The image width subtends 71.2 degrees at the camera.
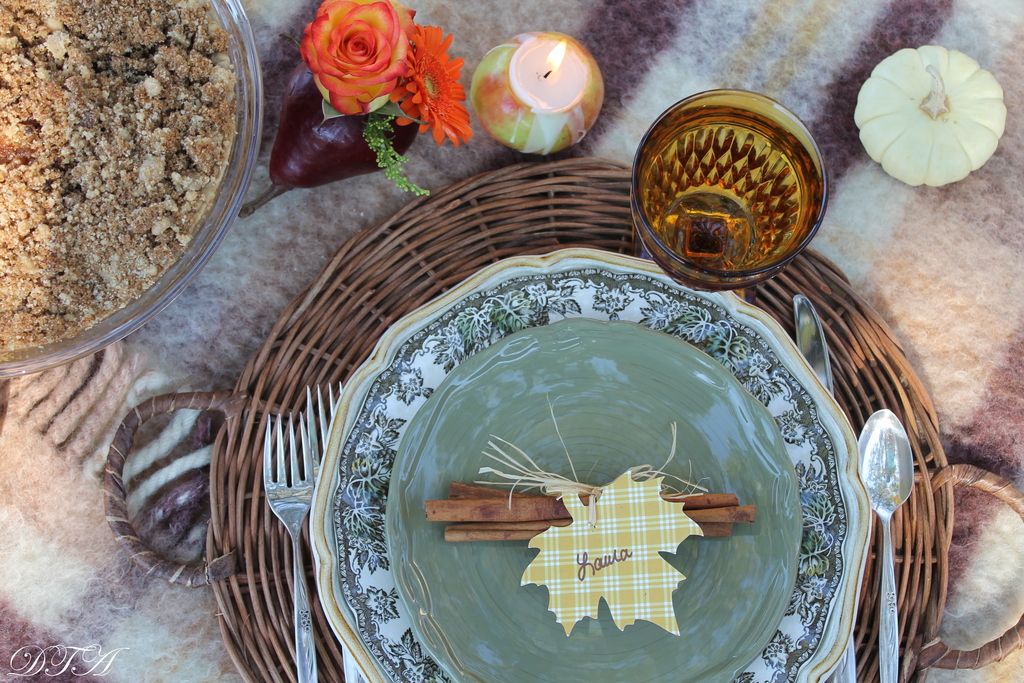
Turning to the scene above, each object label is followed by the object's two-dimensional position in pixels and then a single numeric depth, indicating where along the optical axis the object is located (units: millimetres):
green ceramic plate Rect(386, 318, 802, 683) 693
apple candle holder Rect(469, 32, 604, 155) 772
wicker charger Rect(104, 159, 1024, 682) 795
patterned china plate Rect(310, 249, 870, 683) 702
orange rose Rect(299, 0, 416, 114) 675
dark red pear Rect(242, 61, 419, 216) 758
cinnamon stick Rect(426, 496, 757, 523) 682
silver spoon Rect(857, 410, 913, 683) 764
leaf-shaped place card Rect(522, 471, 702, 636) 674
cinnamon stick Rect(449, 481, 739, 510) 692
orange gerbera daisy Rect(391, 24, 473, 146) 712
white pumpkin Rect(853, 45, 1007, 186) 861
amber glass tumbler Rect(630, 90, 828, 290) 683
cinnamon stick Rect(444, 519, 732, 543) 692
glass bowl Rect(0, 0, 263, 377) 732
